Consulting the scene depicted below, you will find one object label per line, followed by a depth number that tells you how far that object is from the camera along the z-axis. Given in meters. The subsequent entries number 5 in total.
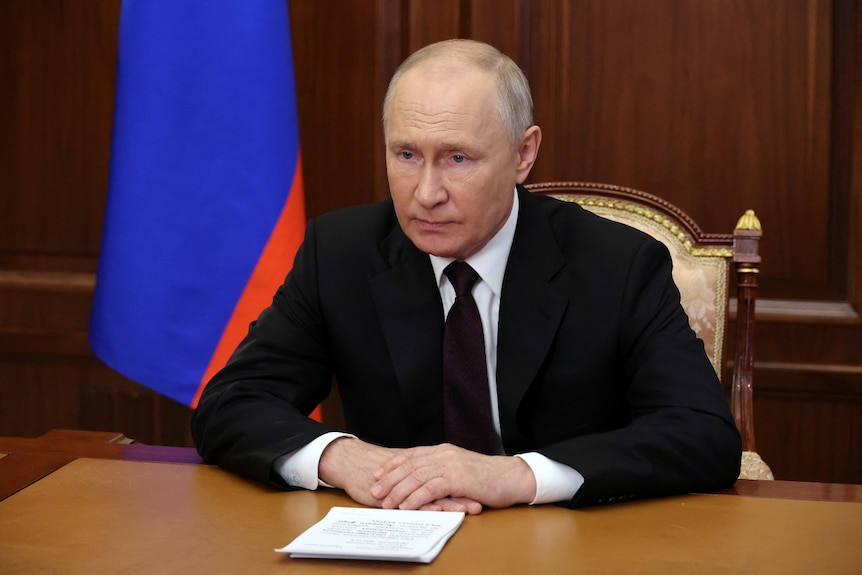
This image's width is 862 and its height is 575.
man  3.50
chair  3.87
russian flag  4.15
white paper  3.17
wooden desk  3.17
